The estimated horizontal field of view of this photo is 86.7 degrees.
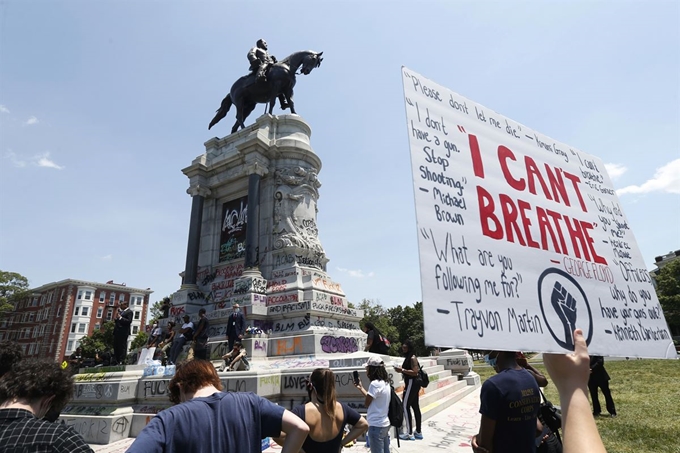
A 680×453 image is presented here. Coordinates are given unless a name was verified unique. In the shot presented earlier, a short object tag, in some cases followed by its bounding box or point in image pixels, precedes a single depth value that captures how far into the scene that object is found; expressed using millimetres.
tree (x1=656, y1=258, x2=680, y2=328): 44906
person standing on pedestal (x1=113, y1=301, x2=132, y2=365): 12406
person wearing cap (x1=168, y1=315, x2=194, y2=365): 12203
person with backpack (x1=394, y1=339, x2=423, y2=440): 7090
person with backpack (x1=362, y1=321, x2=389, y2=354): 9750
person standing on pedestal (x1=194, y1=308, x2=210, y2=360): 11523
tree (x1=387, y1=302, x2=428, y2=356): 55625
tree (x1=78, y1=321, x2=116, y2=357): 49925
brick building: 56594
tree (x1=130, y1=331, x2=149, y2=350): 47031
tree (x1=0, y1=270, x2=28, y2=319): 48844
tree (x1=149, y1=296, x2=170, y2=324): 46112
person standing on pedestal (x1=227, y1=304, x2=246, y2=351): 11578
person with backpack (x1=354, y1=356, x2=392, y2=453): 4898
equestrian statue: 18109
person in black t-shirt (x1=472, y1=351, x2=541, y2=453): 2867
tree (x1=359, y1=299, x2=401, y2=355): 52959
